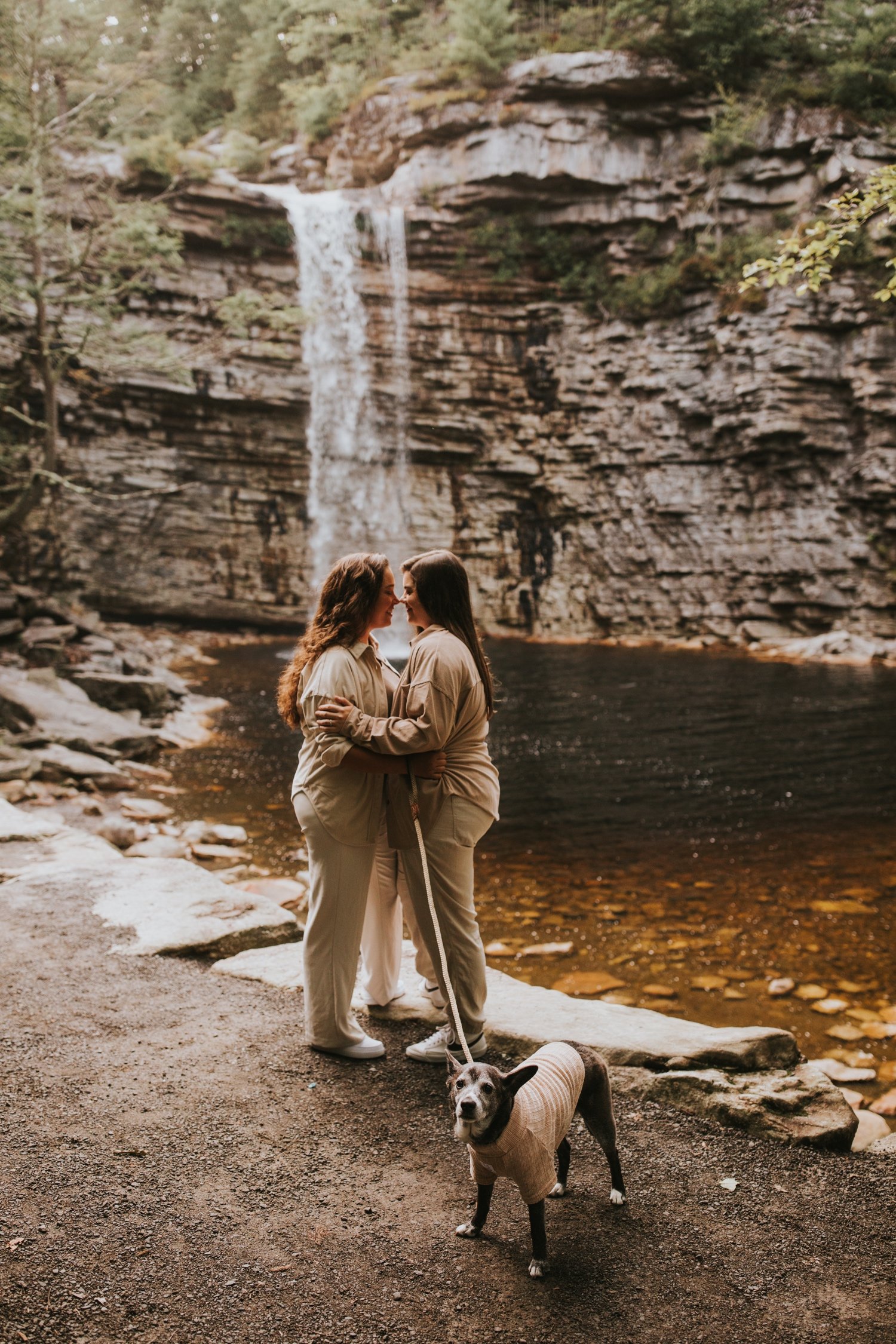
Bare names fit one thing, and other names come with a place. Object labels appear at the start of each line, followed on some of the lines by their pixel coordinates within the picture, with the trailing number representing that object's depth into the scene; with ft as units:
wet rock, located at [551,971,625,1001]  19.95
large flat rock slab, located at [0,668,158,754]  38.50
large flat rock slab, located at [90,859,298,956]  16.94
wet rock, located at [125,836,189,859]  26.66
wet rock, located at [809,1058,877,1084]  16.43
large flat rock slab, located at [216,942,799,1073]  12.53
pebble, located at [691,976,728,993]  20.21
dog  8.18
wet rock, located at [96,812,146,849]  27.53
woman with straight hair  11.84
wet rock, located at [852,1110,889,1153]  13.75
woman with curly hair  12.44
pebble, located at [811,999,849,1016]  19.07
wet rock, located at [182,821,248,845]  28.91
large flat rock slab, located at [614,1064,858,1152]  11.26
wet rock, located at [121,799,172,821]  31.19
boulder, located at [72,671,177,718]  47.85
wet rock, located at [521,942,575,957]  21.84
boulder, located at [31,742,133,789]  33.99
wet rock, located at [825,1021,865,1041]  18.01
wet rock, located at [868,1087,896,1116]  15.51
